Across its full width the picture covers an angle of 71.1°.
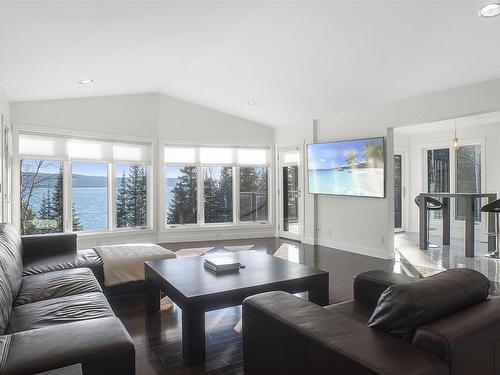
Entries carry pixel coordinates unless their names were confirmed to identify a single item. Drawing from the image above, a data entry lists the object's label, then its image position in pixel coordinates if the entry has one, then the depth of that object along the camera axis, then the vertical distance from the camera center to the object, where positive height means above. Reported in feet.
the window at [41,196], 17.98 -0.54
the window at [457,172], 23.12 +0.66
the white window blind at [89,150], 19.33 +2.00
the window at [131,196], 21.04 -0.67
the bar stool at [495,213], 17.30 -1.75
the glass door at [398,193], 26.78 -0.83
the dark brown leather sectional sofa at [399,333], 3.93 -1.93
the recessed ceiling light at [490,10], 9.60 +4.79
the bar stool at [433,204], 20.92 -1.43
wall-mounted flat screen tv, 17.87 +0.84
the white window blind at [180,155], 22.80 +1.94
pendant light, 21.48 +2.38
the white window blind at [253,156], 24.52 +1.95
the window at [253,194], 24.67 -0.73
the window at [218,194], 23.84 -0.68
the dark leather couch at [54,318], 4.91 -2.41
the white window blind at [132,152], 20.83 +1.99
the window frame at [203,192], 22.26 -0.55
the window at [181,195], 22.82 -0.71
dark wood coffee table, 7.58 -2.45
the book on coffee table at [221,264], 9.70 -2.27
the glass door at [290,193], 23.36 -0.68
